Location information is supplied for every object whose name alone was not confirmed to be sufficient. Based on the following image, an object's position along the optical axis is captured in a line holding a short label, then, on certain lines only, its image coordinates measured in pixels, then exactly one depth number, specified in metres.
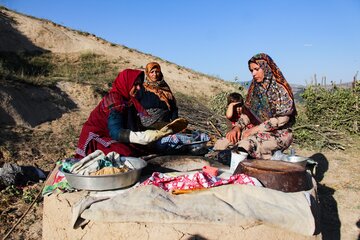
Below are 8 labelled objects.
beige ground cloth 2.26
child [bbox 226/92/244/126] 3.99
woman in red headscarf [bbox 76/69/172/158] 3.01
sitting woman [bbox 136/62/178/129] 4.52
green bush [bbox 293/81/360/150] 6.54
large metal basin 2.51
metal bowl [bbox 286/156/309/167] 3.67
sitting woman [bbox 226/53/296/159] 3.63
